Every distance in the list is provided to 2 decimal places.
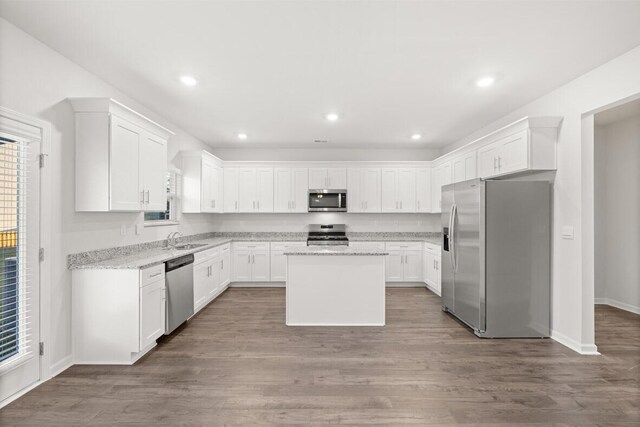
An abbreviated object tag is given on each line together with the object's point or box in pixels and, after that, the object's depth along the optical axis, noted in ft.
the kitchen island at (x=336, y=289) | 13.37
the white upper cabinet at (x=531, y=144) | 11.61
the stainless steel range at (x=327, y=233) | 21.48
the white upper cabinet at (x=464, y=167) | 15.87
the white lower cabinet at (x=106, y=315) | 9.75
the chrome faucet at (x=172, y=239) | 15.45
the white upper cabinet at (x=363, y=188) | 21.45
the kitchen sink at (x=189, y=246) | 15.14
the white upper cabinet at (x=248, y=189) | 21.26
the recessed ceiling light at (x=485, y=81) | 10.82
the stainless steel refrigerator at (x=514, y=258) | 12.00
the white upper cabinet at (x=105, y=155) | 9.80
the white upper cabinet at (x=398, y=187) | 21.48
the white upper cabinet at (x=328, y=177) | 21.45
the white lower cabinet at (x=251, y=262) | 20.49
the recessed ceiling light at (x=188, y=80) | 10.71
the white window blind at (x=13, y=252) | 7.70
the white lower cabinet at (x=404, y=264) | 20.45
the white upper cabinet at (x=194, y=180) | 17.40
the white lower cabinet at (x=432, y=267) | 18.13
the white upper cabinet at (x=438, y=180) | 19.00
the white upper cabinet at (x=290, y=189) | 21.38
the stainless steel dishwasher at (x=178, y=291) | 11.80
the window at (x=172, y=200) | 15.74
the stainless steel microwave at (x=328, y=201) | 21.26
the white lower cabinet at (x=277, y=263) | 20.55
